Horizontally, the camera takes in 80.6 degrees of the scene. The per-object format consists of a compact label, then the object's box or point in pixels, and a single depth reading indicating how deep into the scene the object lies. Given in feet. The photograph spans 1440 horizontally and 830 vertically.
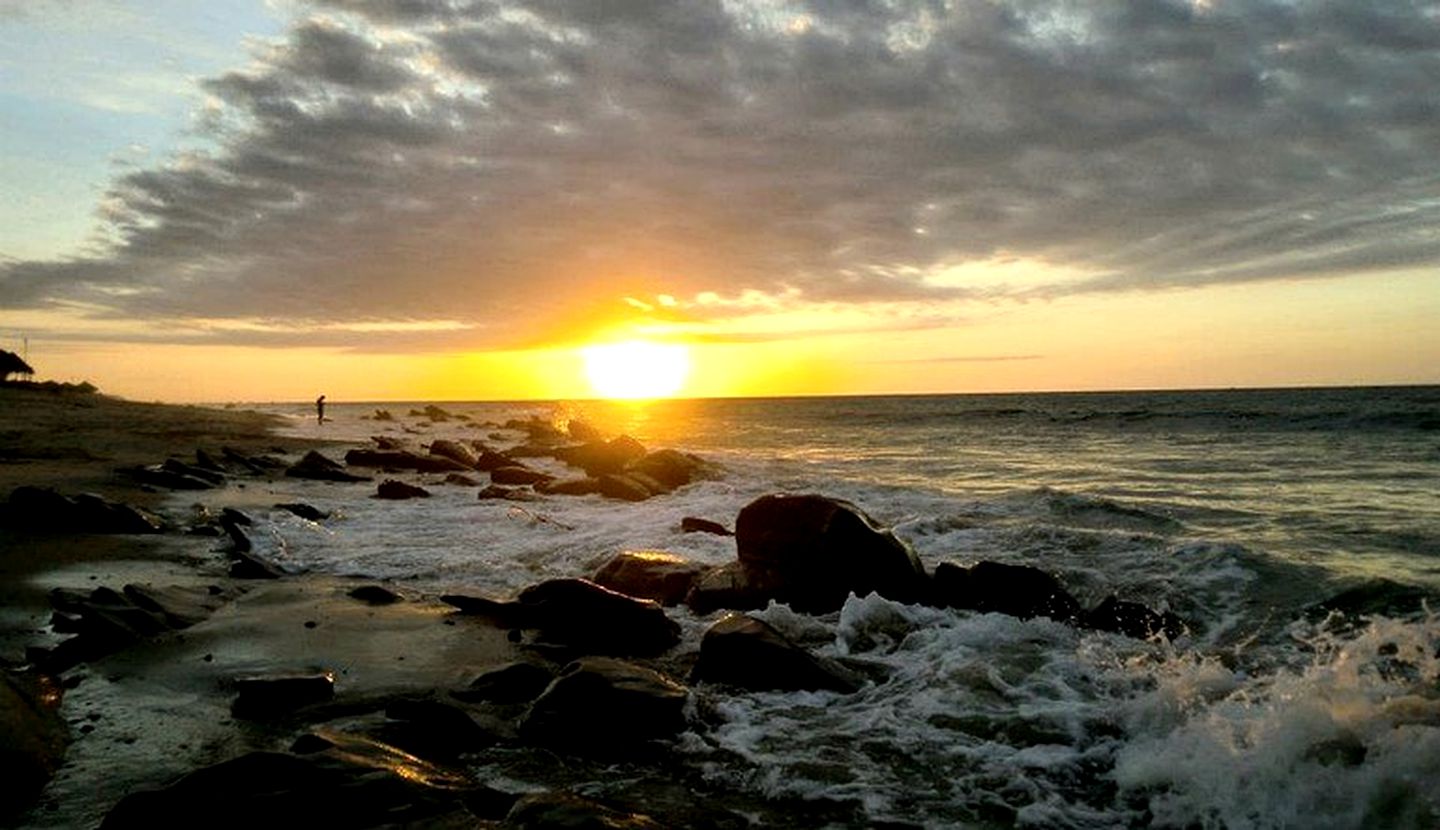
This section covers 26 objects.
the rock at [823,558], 33.40
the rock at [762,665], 23.18
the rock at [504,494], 65.31
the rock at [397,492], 64.69
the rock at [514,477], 77.89
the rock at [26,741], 14.96
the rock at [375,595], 32.09
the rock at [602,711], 19.04
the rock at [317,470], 75.78
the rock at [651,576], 35.70
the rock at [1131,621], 30.25
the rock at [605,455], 95.14
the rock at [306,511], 52.39
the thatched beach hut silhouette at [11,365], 178.09
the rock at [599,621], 27.91
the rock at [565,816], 13.61
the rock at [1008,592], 31.86
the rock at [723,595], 33.53
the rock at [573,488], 71.72
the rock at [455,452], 96.94
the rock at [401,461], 89.20
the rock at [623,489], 70.64
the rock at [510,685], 21.74
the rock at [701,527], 51.84
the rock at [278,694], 19.84
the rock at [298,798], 13.20
